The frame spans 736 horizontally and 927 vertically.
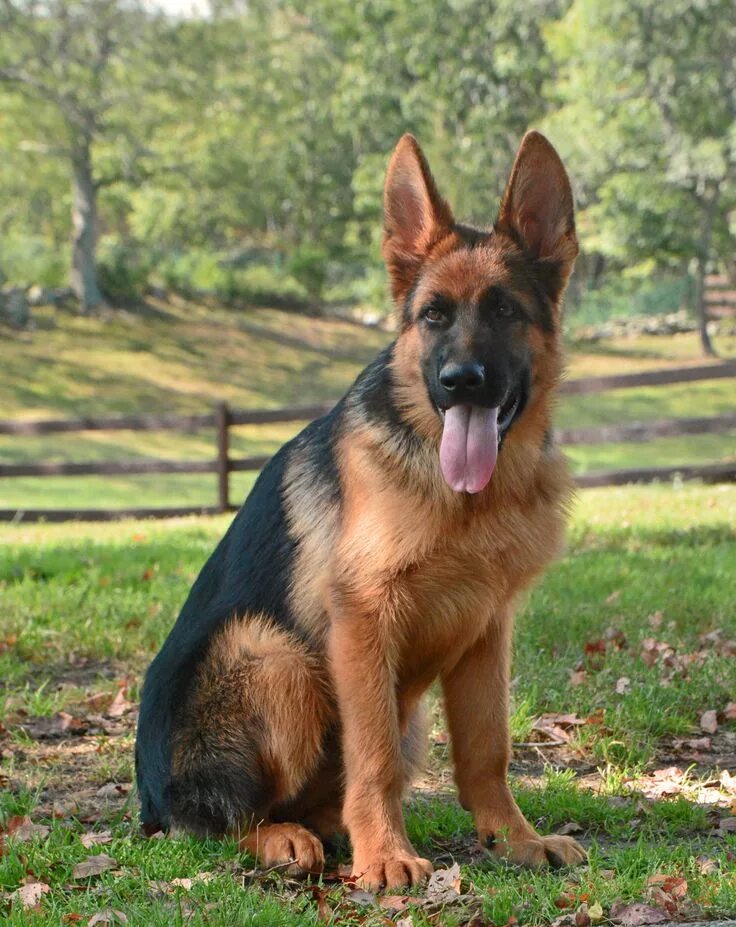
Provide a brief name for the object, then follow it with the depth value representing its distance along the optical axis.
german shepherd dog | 3.82
